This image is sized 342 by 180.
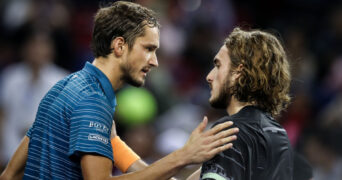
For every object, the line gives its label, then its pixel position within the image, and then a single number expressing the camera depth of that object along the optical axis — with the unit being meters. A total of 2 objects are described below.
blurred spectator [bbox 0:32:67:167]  13.36
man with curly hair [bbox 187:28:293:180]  6.62
